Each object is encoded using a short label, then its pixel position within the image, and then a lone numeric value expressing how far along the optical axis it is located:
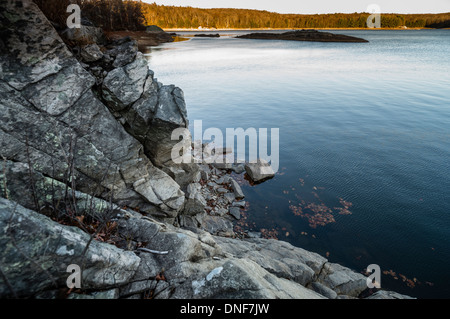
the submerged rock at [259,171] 18.39
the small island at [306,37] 139.74
